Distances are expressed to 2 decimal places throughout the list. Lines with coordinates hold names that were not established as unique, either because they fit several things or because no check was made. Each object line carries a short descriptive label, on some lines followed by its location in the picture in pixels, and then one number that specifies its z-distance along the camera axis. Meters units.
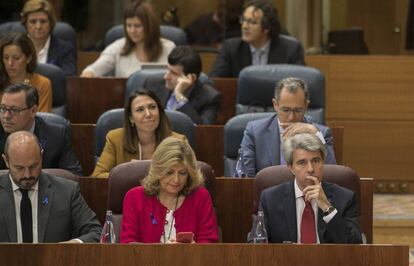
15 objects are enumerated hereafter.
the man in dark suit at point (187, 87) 15.84
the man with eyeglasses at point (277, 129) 13.50
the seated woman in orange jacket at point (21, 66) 15.58
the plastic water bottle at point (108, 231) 10.99
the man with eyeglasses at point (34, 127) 13.42
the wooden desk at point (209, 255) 9.41
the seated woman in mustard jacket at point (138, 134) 13.46
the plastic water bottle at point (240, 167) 13.63
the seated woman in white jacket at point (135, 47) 17.56
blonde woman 11.33
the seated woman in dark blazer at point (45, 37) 17.83
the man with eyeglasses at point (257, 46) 17.69
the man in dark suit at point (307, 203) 10.99
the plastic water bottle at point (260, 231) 10.96
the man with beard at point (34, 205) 11.29
